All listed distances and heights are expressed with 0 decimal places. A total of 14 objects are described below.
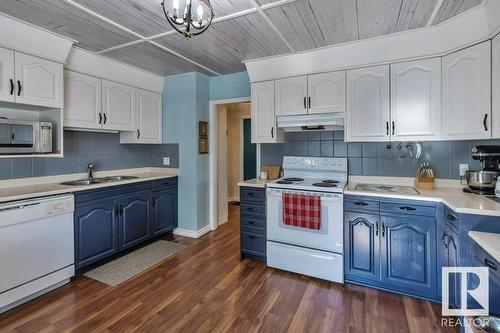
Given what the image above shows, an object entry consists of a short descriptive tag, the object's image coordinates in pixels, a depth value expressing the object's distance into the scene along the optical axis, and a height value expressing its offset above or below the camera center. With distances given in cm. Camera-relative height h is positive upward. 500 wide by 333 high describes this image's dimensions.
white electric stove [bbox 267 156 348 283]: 241 -68
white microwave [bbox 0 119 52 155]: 218 +25
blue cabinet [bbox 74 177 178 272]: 253 -61
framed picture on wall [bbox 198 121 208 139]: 367 +52
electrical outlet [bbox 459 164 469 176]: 238 -4
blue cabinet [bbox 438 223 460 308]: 179 -68
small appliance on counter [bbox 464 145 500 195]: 196 -7
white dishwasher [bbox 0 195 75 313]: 197 -70
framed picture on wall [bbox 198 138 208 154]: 367 +28
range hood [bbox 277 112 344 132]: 266 +46
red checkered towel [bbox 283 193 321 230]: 245 -46
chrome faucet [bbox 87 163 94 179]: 315 -7
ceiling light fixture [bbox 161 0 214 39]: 129 +80
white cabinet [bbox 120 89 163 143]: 348 +64
